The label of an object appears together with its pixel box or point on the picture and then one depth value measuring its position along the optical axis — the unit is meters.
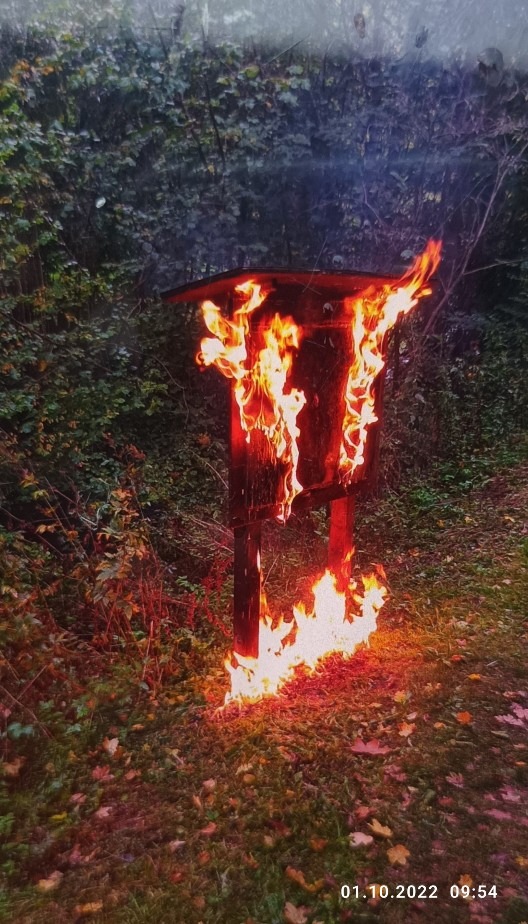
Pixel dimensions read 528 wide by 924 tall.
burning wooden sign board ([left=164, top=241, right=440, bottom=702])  3.54
